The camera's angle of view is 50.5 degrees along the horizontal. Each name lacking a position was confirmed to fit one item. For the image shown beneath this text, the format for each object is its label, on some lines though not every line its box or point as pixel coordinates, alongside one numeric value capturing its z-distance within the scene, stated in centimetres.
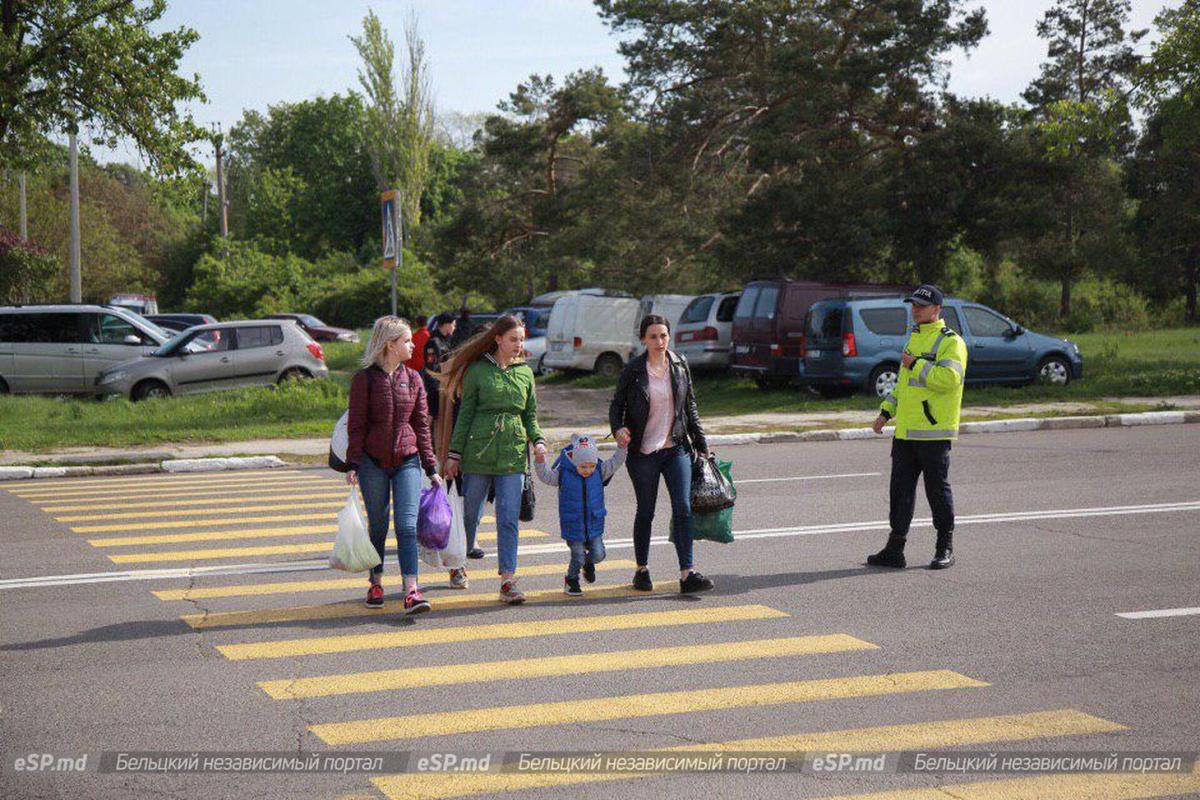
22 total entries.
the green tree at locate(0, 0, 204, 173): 2108
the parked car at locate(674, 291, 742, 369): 2730
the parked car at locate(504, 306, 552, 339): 3394
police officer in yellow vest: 915
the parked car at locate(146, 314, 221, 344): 3638
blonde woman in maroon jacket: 779
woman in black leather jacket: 838
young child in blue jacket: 830
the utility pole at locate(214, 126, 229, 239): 7077
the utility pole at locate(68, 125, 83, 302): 3403
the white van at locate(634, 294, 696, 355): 2914
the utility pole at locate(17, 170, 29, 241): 5122
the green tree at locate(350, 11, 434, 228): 6938
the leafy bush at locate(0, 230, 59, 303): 4228
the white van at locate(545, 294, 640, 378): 2992
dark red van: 2442
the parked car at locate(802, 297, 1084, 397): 2255
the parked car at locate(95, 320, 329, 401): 2367
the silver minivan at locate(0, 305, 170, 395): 2522
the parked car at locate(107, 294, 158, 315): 5362
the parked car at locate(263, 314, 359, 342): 4934
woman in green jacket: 816
